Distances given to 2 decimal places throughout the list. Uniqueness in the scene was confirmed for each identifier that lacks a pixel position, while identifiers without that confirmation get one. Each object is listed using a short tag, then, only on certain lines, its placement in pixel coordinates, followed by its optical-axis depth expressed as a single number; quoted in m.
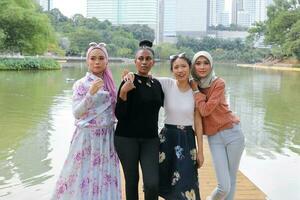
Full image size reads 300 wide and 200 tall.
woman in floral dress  3.11
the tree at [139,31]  77.00
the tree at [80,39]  59.67
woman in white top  3.09
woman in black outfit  2.90
